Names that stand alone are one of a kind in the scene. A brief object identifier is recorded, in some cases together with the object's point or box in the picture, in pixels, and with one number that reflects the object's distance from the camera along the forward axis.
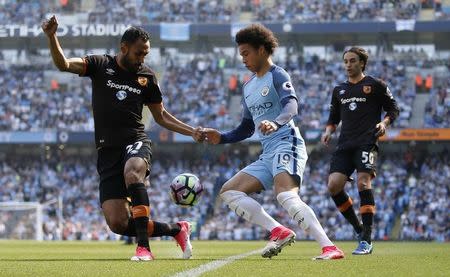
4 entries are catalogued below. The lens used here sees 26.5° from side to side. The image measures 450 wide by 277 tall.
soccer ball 10.32
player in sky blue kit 8.70
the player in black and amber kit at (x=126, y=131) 9.12
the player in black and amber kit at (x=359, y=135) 11.62
